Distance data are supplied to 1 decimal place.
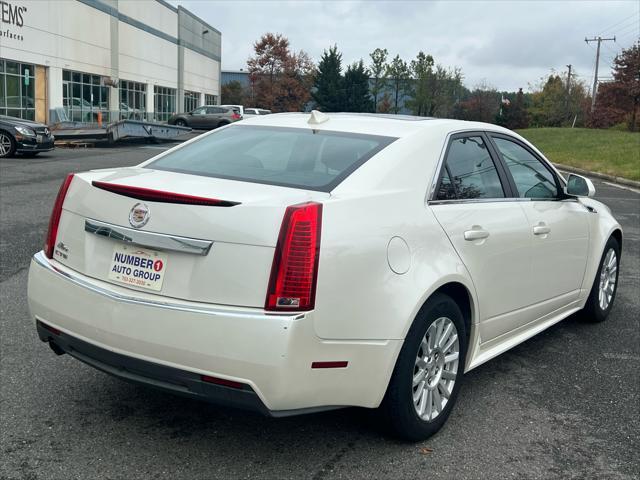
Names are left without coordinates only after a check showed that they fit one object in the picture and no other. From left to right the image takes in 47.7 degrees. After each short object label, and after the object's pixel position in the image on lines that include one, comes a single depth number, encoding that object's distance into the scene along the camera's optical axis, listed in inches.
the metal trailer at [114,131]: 1079.0
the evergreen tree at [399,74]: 3348.9
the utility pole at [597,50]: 2746.1
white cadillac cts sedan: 117.0
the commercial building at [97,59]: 1242.0
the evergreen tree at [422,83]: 3208.7
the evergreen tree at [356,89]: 3343.0
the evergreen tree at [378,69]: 3361.2
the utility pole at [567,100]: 2968.8
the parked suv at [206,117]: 1786.4
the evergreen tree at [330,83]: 3329.2
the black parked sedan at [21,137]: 764.0
